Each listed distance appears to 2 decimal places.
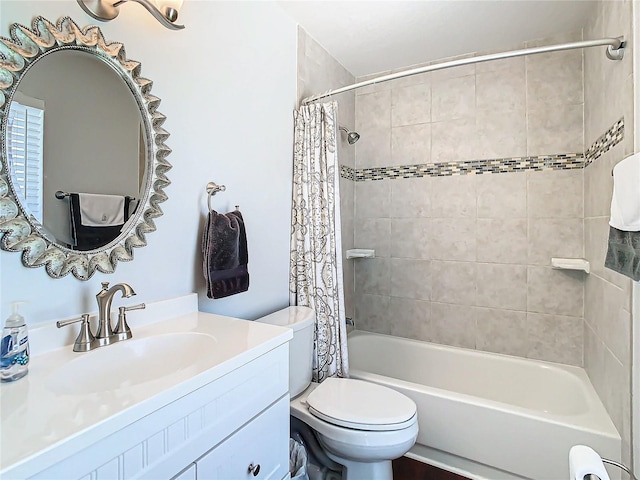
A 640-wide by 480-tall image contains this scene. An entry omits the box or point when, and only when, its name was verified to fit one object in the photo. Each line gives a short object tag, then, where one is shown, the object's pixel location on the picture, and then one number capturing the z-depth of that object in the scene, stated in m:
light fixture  1.02
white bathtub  1.51
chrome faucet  1.00
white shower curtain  1.91
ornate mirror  0.89
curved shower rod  1.36
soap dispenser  0.77
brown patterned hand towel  1.36
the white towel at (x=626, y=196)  1.05
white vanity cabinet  0.63
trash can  1.39
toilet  1.37
